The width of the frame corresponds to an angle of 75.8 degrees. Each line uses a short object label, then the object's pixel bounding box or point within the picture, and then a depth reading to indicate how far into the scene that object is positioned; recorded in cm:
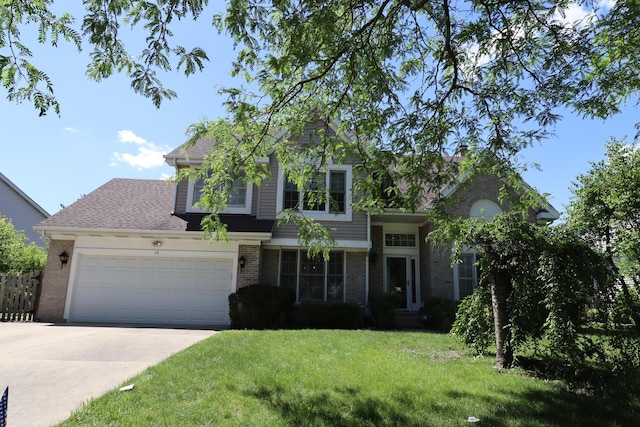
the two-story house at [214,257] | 1371
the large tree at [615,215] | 776
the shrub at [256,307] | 1266
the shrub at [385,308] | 1330
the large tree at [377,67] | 530
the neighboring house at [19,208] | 2516
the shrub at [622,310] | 571
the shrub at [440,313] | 1275
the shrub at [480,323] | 742
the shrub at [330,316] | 1301
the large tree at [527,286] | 566
